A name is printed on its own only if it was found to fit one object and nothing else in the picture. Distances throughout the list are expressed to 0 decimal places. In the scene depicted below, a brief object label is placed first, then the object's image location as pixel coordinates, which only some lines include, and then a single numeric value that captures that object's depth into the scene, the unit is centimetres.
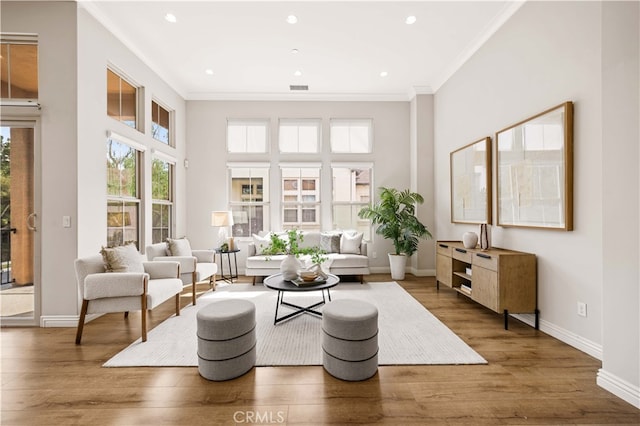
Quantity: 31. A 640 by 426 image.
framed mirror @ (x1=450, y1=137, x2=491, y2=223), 386
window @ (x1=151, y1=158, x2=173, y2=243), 489
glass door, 319
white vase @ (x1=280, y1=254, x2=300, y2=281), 337
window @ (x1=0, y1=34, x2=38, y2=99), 325
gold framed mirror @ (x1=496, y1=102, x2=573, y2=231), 266
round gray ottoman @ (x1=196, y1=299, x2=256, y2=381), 212
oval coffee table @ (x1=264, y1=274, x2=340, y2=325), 307
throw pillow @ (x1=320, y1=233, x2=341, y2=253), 545
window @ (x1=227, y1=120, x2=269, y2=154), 605
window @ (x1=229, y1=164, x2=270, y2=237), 605
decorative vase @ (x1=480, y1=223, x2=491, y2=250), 358
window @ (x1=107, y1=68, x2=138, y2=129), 390
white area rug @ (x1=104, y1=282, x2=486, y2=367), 242
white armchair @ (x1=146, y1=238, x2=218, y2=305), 398
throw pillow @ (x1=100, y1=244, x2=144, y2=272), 297
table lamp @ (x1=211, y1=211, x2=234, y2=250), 522
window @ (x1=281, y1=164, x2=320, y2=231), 607
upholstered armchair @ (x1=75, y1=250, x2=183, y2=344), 273
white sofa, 504
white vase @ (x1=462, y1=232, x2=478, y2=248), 370
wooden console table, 303
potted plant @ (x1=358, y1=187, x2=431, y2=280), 529
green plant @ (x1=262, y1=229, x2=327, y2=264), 345
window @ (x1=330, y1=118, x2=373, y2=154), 610
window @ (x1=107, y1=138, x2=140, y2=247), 383
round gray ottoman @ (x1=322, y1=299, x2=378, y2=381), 210
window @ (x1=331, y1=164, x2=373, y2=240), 610
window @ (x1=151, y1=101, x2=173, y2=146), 493
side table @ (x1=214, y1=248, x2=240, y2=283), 507
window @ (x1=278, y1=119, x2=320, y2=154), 607
